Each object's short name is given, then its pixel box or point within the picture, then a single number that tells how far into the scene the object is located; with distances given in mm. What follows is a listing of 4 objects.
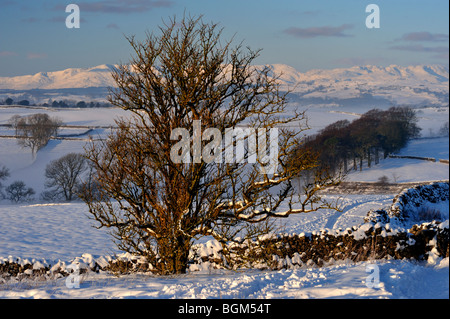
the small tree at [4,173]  96950
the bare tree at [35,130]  107438
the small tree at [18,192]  87812
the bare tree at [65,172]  81500
